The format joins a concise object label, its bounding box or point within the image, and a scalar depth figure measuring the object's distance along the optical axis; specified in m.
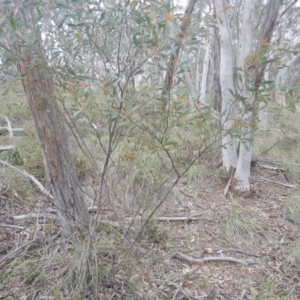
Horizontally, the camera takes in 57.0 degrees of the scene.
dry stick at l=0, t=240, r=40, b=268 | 2.19
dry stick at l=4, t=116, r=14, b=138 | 4.16
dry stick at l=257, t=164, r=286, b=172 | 4.18
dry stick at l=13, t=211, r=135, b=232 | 2.57
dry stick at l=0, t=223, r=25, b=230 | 2.60
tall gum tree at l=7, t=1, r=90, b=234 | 1.41
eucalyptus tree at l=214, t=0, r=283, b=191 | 2.96
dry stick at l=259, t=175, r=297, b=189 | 3.78
